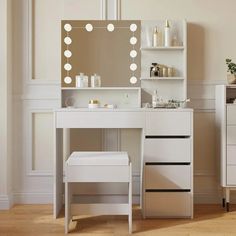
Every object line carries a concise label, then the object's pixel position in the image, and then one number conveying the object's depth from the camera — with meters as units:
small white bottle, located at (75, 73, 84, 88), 4.09
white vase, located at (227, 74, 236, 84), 3.95
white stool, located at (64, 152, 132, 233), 3.27
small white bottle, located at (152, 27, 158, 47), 4.05
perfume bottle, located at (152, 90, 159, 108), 3.91
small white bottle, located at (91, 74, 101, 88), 4.09
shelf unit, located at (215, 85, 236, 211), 3.77
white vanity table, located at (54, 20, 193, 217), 4.09
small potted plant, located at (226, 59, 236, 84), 3.95
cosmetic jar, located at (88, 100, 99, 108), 3.94
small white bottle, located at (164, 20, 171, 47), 4.04
